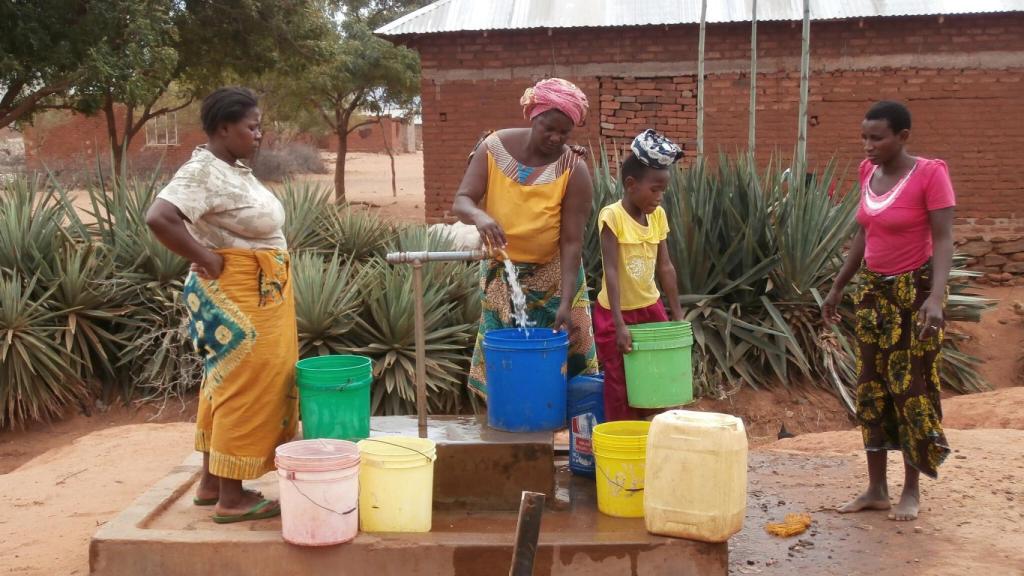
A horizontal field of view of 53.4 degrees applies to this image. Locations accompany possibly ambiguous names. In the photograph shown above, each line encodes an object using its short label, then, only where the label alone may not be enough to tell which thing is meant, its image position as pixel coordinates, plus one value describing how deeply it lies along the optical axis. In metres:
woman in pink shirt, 3.97
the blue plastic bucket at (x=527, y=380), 3.99
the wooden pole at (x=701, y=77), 10.71
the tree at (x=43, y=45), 13.16
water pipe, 3.97
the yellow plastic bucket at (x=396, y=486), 3.64
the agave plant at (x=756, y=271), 7.43
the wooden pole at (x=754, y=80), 10.72
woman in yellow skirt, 3.63
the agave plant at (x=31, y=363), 6.82
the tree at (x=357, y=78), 21.11
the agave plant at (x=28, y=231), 7.45
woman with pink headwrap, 4.05
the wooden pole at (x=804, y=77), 10.28
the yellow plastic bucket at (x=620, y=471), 3.82
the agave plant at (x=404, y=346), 6.75
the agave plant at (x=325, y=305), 6.79
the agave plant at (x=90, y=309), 7.23
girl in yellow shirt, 4.19
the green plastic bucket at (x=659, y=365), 4.03
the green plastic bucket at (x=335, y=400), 3.87
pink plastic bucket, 3.47
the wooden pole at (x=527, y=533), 2.48
